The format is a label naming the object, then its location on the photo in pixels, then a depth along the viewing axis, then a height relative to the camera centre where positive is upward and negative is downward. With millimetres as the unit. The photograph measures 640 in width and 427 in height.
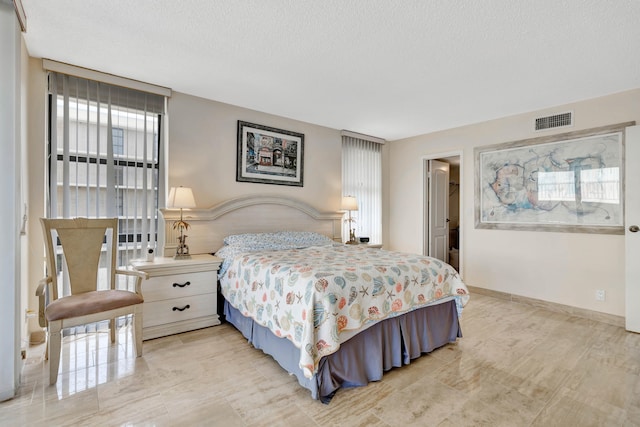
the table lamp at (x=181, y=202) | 3041 +149
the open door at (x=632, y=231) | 3061 -163
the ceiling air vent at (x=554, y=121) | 3604 +1128
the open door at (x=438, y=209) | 5219 +119
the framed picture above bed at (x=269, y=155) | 3865 +811
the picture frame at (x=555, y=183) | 3330 +391
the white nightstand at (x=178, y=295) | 2760 -728
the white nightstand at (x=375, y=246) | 4562 -439
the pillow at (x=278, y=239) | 3322 -258
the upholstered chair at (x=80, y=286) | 2076 -549
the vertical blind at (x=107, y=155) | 2824 +607
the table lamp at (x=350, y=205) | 4559 +168
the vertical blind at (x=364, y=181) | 5012 +593
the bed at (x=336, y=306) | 1895 -651
